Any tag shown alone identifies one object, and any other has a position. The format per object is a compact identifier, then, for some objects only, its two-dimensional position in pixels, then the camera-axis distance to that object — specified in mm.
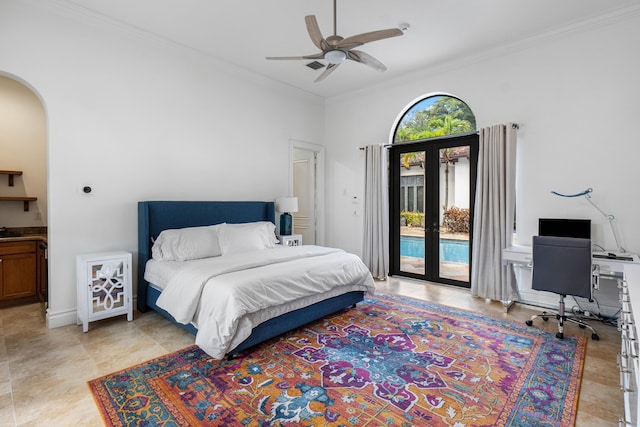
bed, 2680
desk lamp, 3520
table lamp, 5293
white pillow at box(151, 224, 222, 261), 3633
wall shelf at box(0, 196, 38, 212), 4125
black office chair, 2953
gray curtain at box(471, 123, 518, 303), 4090
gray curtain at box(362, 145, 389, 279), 5426
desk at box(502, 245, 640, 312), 3105
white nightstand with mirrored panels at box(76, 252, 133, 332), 3203
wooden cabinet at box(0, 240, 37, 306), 3811
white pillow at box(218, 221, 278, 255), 4032
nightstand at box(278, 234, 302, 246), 5262
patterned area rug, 1969
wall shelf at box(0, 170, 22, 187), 4184
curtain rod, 4105
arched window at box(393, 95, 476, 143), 4781
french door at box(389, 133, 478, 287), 4801
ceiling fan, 2654
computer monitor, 3541
